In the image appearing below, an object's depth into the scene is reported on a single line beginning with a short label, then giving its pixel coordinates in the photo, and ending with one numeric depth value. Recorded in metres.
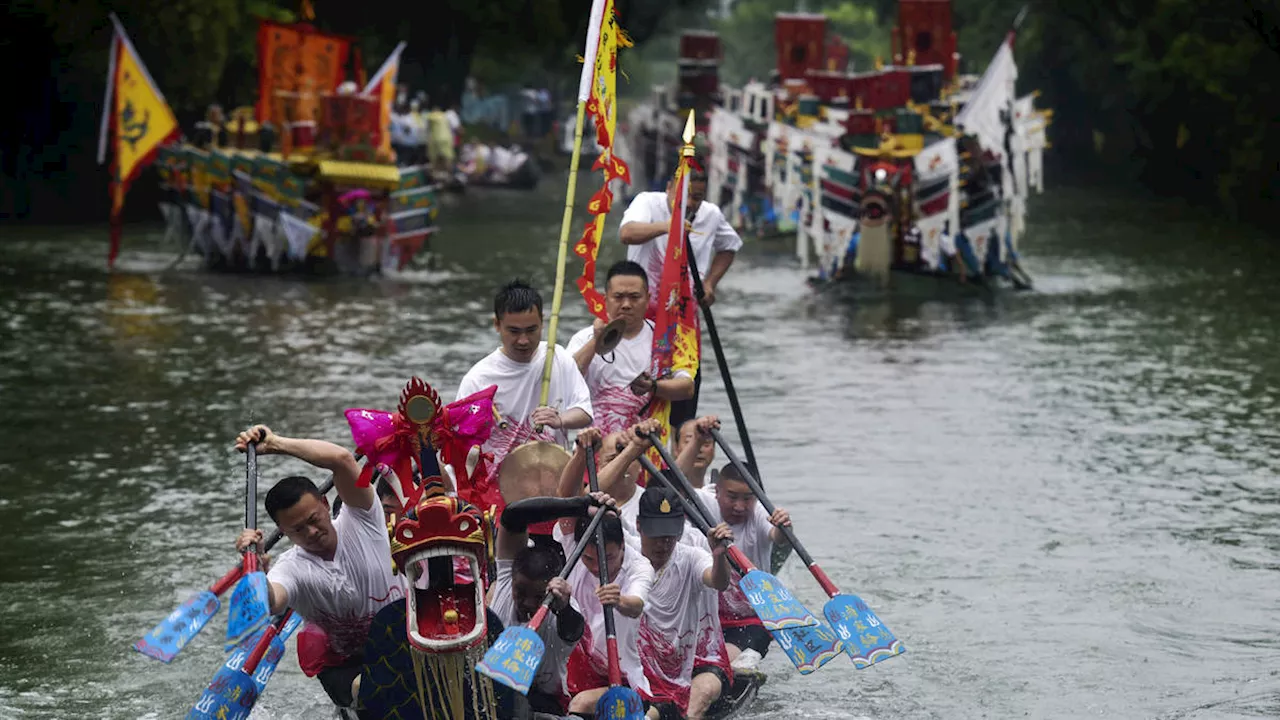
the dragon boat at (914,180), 41.87
